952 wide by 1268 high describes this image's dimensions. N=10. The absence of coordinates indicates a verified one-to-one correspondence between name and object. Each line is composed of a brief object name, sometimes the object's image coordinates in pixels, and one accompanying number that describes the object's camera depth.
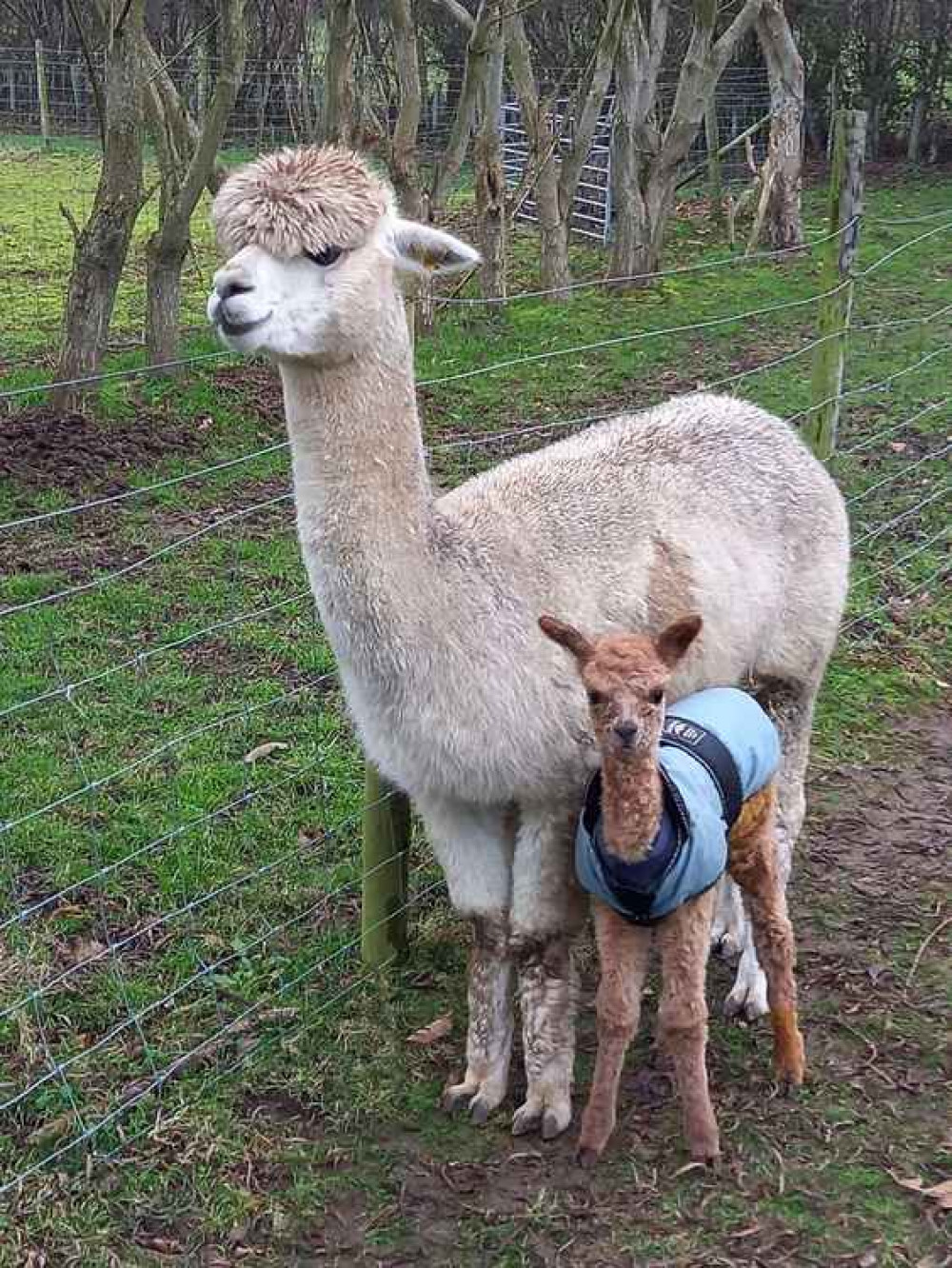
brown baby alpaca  2.89
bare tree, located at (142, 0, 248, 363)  7.85
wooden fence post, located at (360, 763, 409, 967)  3.69
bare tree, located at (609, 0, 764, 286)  11.66
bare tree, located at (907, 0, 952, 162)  18.91
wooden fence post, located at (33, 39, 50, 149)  19.56
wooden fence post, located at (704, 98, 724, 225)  15.31
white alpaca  2.89
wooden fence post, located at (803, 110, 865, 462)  5.10
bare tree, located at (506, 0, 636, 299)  11.12
